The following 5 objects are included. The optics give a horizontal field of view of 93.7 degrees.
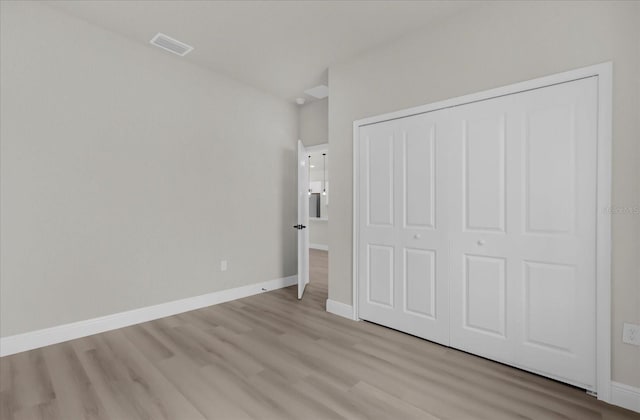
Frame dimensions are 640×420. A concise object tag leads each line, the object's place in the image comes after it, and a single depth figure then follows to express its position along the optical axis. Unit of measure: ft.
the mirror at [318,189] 32.73
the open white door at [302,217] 13.72
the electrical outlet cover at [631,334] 6.08
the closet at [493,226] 6.71
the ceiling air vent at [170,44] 10.11
